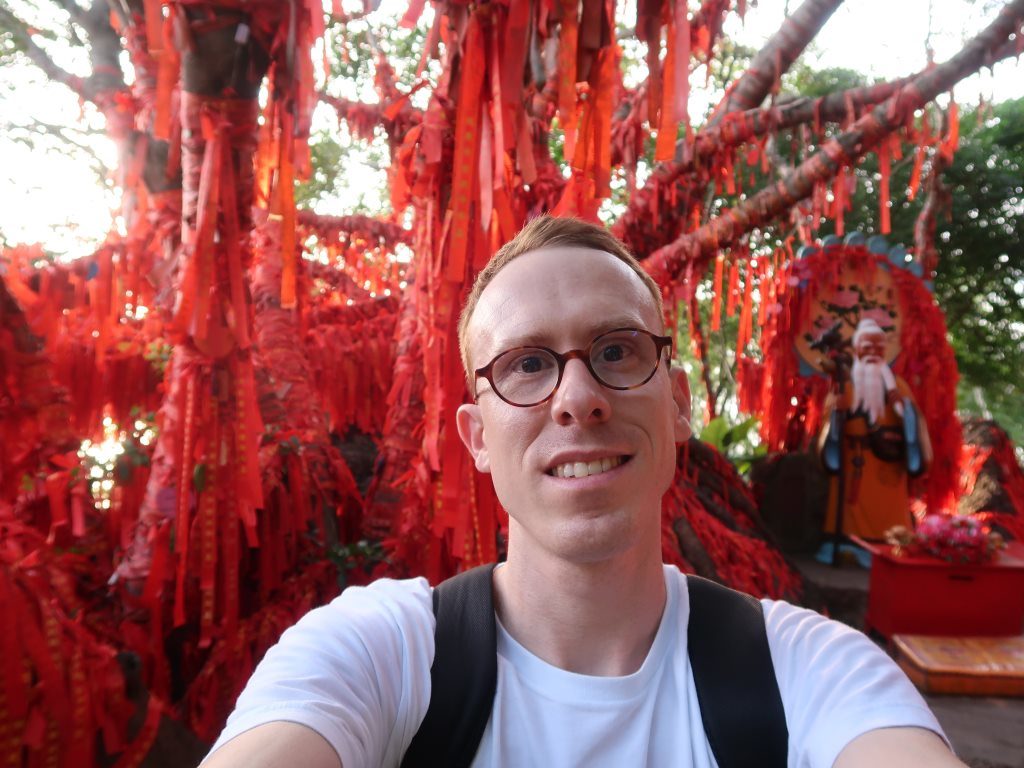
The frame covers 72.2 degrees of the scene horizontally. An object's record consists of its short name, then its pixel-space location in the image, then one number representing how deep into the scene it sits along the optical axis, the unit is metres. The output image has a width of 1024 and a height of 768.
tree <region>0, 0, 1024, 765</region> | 1.82
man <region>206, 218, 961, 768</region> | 0.79
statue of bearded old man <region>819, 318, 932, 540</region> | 4.61
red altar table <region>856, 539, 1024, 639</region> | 3.38
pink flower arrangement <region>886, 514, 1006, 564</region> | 3.35
